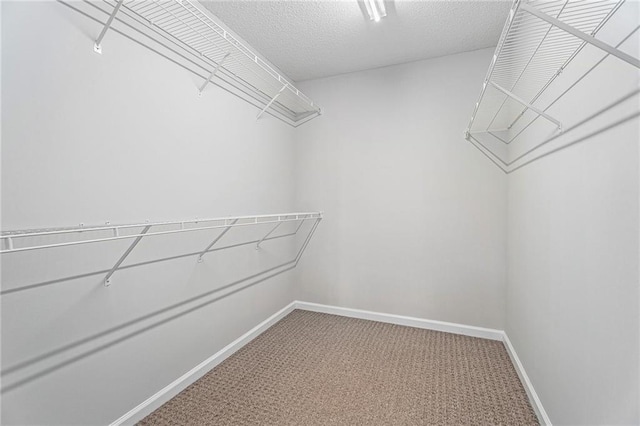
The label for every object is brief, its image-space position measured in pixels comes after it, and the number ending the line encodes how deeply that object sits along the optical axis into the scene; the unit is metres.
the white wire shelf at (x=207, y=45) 1.33
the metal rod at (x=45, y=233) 0.78
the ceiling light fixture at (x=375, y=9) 1.75
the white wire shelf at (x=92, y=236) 1.00
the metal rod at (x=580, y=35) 0.71
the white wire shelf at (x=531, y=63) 0.88
